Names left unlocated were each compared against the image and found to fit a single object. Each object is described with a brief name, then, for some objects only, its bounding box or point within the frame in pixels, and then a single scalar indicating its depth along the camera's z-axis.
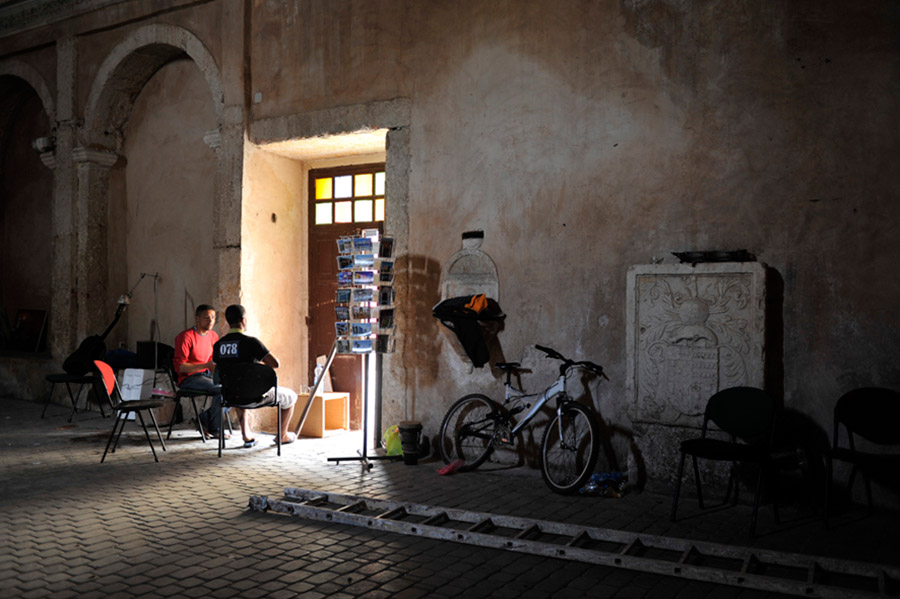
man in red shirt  8.12
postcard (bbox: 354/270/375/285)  7.36
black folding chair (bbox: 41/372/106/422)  9.71
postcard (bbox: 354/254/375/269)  7.40
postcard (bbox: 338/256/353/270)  7.45
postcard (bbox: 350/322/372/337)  7.37
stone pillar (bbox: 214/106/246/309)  8.92
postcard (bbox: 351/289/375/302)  7.39
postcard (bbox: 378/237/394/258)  7.46
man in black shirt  7.50
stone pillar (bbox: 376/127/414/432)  7.73
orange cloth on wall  6.96
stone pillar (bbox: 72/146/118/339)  10.75
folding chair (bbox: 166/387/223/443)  7.85
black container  7.11
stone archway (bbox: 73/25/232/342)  10.44
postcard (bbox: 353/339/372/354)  7.35
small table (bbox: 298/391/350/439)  8.46
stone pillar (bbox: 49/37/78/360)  10.91
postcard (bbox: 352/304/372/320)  7.42
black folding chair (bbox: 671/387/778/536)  5.09
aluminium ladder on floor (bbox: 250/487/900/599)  3.86
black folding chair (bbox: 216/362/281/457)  7.22
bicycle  6.23
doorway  9.07
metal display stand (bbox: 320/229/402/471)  7.36
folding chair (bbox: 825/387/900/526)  5.32
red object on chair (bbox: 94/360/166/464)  7.02
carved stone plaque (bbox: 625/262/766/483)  5.73
